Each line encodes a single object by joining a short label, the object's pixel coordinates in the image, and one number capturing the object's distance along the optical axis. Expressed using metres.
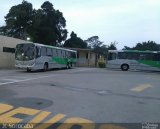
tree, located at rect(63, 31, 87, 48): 34.76
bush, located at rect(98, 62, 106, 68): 23.67
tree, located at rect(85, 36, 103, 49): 58.34
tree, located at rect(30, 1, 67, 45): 29.31
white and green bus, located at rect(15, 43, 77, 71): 12.86
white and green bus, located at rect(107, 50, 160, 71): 17.72
